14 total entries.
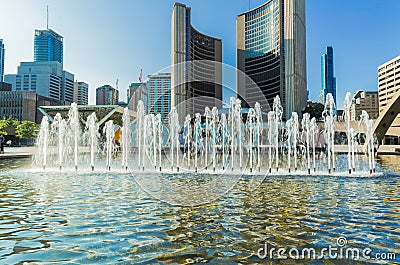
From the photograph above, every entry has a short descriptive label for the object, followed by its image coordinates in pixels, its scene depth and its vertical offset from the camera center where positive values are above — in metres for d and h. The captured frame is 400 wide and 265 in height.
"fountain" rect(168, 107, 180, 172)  30.99 +2.58
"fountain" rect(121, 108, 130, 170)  23.03 +1.69
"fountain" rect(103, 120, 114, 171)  25.27 +1.30
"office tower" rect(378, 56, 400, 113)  100.62 +21.59
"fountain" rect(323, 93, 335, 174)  22.00 +3.20
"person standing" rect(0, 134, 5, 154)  27.52 +0.22
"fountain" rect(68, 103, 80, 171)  23.44 +2.10
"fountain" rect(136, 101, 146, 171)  23.87 +2.41
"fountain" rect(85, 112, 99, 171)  22.37 +2.10
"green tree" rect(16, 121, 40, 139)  62.94 +3.17
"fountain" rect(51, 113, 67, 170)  20.77 +0.98
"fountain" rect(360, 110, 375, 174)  15.92 +1.54
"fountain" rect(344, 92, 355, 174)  19.94 +2.73
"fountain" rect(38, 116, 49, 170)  21.80 +1.06
